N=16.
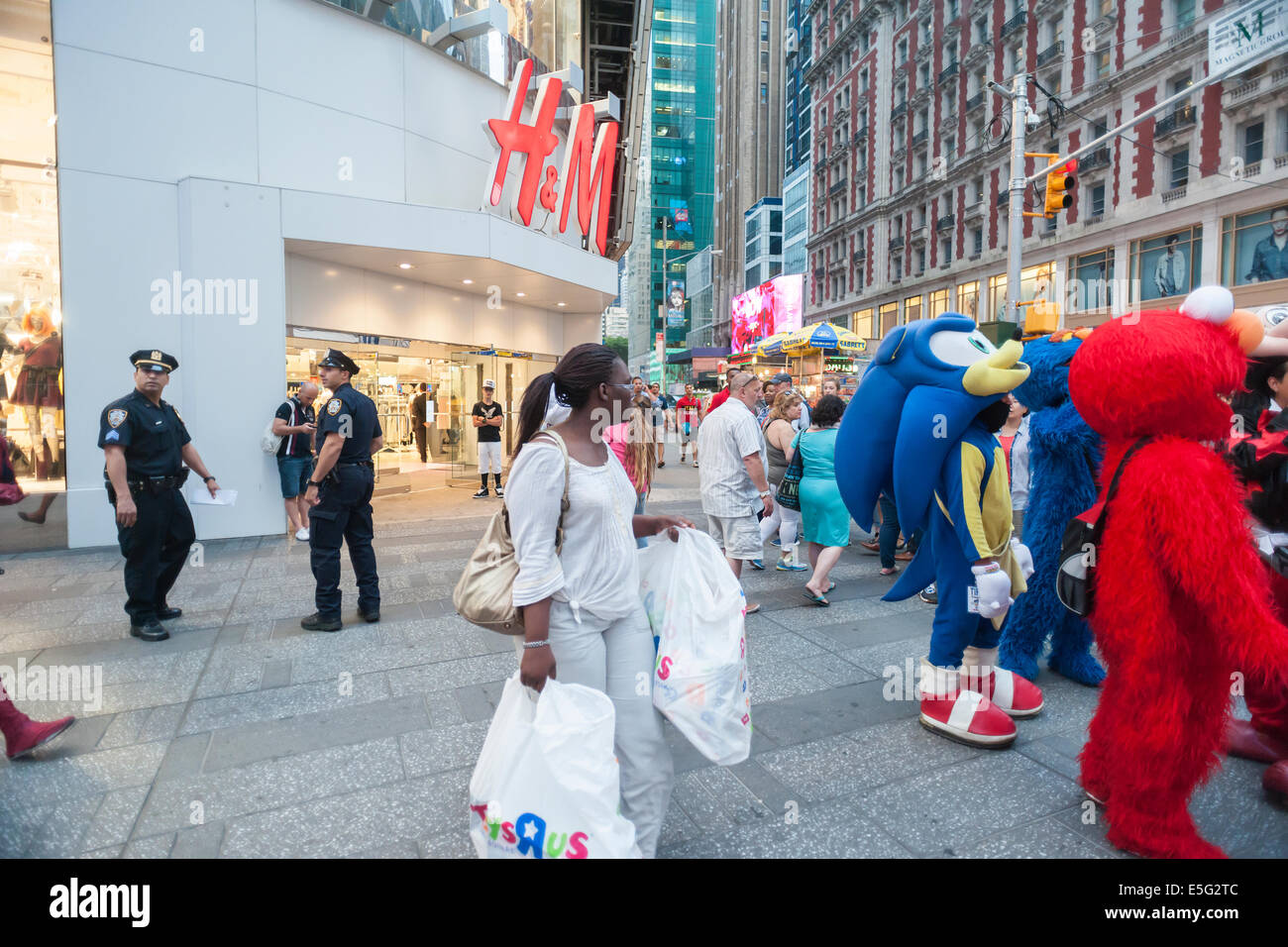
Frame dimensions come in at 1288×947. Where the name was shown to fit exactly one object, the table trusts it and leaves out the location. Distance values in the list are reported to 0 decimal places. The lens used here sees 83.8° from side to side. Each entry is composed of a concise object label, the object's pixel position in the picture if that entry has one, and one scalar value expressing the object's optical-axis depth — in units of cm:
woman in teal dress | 587
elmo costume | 229
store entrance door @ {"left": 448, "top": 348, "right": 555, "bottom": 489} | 1430
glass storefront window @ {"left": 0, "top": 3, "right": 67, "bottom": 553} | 775
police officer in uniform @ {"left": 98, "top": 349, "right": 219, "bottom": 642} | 480
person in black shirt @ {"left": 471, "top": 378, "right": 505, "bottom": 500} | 1183
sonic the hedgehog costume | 333
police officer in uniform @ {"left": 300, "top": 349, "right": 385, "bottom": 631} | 506
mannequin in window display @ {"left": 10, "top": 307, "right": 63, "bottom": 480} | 781
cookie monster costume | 390
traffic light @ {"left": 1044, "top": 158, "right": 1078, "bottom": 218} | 1244
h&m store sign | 1125
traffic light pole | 1413
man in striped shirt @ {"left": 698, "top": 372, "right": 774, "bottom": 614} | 555
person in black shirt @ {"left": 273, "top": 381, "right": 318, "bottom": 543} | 818
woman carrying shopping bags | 212
